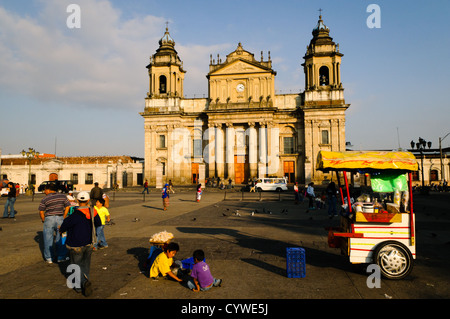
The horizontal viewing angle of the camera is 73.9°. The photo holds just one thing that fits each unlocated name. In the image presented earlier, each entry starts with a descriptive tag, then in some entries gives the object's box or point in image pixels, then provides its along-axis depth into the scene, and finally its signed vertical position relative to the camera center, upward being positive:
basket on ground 5.64 -1.80
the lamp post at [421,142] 34.50 +2.84
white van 33.50 -1.79
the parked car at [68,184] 39.25 -1.84
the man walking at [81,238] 5.19 -1.19
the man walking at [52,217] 6.96 -1.11
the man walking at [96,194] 8.84 -0.72
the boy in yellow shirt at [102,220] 8.01 -1.45
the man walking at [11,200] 13.22 -1.34
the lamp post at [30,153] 36.84 +2.22
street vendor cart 5.69 -1.00
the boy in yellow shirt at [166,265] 5.57 -1.80
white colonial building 48.34 -0.33
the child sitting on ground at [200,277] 5.12 -1.86
